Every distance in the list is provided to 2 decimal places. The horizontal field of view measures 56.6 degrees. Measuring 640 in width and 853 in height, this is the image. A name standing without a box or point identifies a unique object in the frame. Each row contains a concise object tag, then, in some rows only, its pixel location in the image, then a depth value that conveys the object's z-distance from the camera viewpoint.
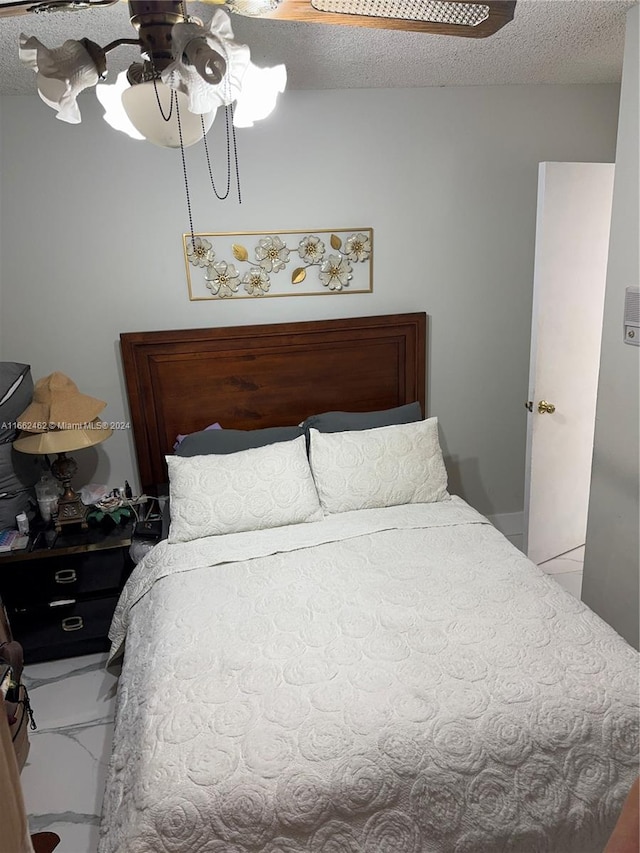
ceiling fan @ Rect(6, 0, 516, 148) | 1.10
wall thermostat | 2.08
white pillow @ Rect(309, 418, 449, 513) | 2.54
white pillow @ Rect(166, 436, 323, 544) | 2.37
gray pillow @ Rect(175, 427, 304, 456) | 2.64
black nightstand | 2.47
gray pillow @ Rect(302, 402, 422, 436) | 2.77
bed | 1.35
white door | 2.58
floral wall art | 2.77
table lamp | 2.43
